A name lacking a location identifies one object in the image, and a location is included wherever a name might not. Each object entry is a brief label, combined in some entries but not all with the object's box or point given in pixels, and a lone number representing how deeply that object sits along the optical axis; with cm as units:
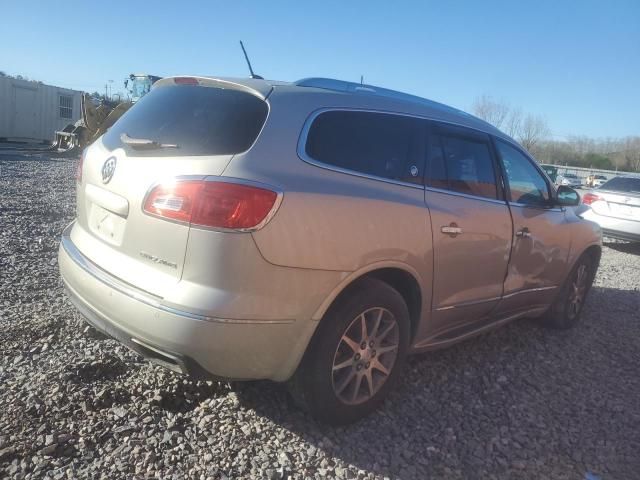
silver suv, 226
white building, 2417
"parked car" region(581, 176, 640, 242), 962
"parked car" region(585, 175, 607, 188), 4622
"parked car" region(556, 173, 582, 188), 4354
